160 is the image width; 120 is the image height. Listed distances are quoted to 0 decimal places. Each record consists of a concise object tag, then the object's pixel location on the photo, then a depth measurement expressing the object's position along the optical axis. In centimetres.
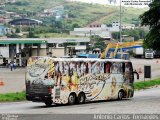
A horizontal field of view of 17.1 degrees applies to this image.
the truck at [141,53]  11631
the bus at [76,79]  3027
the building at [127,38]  15269
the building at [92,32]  17164
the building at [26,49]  9000
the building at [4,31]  17275
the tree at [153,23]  3900
